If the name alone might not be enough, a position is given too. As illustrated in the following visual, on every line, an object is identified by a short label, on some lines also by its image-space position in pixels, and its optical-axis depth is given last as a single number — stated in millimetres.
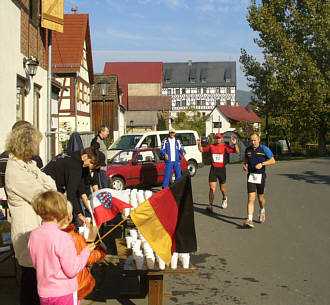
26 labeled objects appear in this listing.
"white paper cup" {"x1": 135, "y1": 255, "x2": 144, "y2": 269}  4925
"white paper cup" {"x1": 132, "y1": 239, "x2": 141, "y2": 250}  5293
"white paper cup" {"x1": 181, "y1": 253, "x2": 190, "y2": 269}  4970
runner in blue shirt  10016
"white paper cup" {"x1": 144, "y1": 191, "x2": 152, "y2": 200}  7248
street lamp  24684
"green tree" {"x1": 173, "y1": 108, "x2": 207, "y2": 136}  82188
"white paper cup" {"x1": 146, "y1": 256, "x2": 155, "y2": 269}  4887
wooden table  4812
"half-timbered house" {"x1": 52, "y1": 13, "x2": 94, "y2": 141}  27688
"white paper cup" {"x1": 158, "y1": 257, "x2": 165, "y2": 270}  4857
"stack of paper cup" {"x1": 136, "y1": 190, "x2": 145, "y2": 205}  6949
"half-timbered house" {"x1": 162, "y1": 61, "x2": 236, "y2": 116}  116312
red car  16269
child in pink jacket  3518
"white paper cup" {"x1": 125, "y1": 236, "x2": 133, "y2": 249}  5782
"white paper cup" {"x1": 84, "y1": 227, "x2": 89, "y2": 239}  5447
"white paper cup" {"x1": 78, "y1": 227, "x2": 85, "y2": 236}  5573
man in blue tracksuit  14430
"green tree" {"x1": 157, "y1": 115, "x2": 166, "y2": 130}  69125
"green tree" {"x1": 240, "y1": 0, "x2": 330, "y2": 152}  38250
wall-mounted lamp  13312
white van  20141
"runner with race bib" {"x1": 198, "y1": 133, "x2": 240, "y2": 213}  11659
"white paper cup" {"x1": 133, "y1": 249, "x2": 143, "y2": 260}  5052
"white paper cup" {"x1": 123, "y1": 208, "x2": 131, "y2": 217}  7004
